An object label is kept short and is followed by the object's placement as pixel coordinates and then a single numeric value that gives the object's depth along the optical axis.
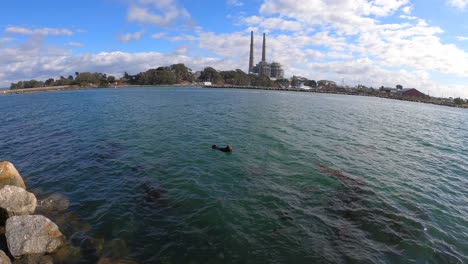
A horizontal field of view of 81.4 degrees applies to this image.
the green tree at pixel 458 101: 166.45
